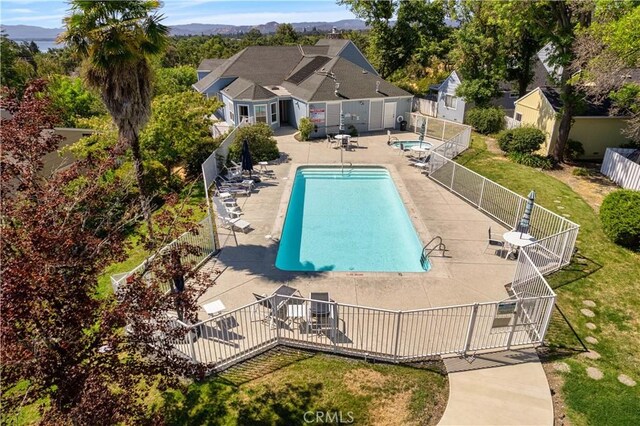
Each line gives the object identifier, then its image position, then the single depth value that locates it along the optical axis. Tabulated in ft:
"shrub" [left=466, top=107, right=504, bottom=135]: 94.73
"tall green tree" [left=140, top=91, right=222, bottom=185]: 63.05
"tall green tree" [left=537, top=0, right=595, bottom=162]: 65.72
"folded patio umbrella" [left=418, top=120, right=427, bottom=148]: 84.76
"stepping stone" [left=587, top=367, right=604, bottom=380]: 30.32
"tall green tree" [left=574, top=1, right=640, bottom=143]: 52.39
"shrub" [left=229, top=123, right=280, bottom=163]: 76.18
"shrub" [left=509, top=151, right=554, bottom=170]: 75.61
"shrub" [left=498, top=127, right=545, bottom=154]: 77.71
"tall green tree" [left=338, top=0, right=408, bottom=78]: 127.54
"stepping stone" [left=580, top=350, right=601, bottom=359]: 32.28
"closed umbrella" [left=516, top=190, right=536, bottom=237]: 43.45
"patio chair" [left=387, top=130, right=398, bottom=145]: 88.89
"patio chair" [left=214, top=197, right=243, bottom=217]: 53.36
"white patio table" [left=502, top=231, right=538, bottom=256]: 43.11
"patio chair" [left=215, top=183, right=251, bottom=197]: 62.39
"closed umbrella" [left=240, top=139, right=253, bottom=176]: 66.49
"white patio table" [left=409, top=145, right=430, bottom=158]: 75.75
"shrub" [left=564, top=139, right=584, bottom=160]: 78.48
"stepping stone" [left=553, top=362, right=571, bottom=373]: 30.90
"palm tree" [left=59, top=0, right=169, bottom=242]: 36.14
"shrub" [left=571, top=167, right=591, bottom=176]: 72.84
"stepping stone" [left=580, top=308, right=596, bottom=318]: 37.14
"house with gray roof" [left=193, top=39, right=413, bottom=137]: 95.20
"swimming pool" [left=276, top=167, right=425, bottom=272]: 48.34
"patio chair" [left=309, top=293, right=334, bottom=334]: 32.91
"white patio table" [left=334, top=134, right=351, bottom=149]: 85.06
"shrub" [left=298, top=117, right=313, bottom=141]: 90.58
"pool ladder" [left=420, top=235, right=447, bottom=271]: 46.03
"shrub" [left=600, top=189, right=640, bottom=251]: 47.32
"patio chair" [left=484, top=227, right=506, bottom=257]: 47.50
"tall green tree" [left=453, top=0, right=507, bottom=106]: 94.48
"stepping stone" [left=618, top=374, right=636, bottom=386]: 29.91
